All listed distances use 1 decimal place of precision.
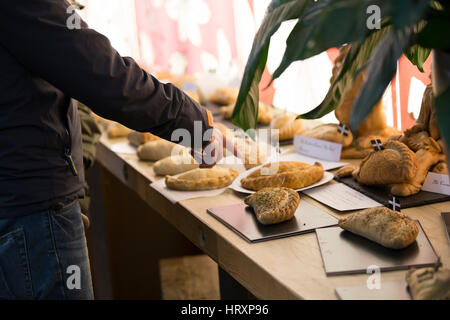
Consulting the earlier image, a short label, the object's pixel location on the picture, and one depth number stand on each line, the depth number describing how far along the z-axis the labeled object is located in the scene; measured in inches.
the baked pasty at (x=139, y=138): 76.3
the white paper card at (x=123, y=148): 77.8
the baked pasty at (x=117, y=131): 87.6
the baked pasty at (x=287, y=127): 76.2
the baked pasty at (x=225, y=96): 100.1
